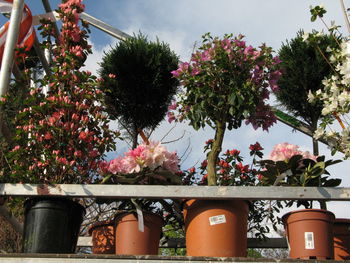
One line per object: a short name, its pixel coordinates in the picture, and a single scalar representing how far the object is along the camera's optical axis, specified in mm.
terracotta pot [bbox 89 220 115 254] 2697
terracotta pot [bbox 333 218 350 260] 2551
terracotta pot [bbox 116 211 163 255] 2438
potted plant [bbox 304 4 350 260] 2469
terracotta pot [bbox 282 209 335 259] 2309
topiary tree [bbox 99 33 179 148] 5051
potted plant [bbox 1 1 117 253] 2359
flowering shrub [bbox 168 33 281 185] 2873
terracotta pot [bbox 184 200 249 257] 2293
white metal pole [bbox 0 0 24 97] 2971
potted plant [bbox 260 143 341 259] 2324
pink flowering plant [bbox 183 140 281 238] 3035
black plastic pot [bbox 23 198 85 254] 2299
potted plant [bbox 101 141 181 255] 2457
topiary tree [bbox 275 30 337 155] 4664
